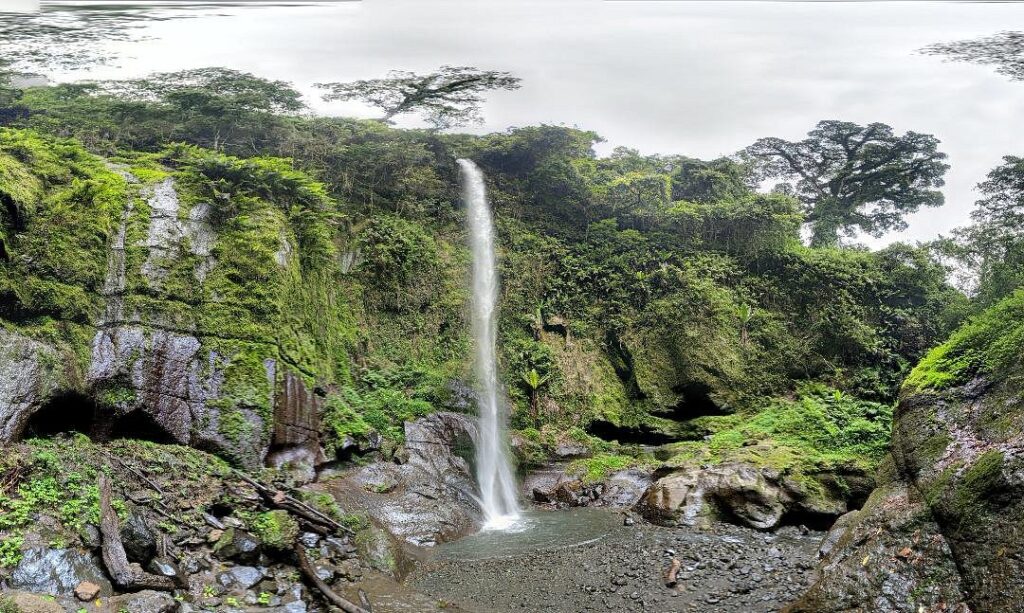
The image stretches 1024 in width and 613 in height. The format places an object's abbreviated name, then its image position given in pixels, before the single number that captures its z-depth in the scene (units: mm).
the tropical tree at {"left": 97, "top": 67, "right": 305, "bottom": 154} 15836
